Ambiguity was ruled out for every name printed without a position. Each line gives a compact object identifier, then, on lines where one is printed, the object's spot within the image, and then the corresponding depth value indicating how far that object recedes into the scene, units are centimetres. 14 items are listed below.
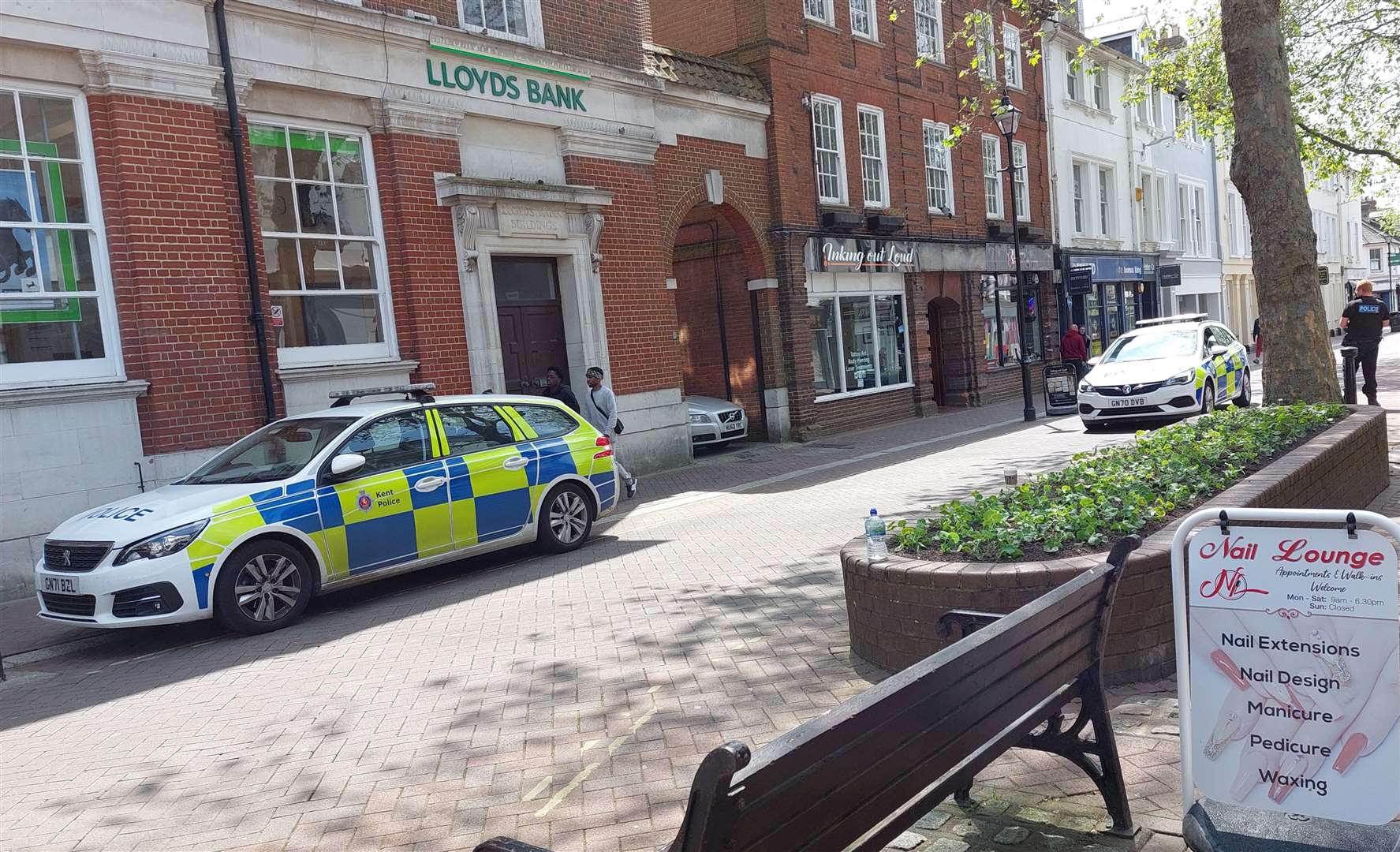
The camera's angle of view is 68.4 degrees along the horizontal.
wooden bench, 210
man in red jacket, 2155
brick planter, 456
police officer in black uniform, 1409
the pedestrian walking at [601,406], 1330
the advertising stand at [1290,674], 294
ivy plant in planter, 504
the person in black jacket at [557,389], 1320
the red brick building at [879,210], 1878
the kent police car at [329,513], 696
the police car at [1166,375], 1539
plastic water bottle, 520
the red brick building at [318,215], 968
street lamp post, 1914
